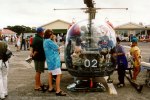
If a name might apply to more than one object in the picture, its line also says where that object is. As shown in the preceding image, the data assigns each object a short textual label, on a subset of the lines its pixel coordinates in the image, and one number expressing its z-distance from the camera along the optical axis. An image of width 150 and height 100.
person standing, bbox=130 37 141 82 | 6.22
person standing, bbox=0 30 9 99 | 5.00
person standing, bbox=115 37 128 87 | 6.07
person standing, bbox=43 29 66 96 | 5.38
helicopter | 5.50
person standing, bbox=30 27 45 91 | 5.69
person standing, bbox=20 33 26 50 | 19.34
